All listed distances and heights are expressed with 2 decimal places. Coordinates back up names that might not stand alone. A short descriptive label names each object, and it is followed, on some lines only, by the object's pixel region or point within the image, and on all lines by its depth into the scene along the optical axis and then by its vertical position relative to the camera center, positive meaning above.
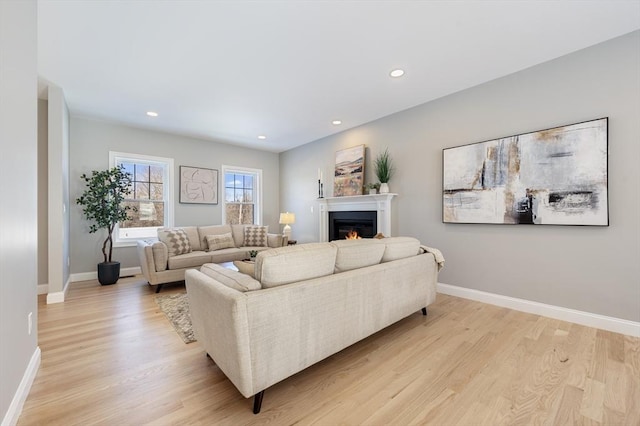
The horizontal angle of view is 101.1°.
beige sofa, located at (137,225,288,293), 3.78 -0.68
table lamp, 5.64 -0.18
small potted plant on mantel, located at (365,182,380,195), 4.31 +0.40
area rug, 2.43 -1.12
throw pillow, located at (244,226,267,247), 5.20 -0.49
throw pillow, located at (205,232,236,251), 4.67 -0.54
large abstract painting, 2.52 +0.36
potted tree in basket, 4.09 +0.12
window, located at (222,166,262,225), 6.03 +0.39
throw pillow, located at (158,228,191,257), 4.13 -0.46
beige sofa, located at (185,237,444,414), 1.43 -0.61
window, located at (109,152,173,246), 4.85 +0.31
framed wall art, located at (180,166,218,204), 5.31 +0.56
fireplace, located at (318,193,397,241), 4.19 +0.04
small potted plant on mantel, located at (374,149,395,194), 4.21 +0.67
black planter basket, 4.05 -0.93
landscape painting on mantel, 4.68 +0.73
